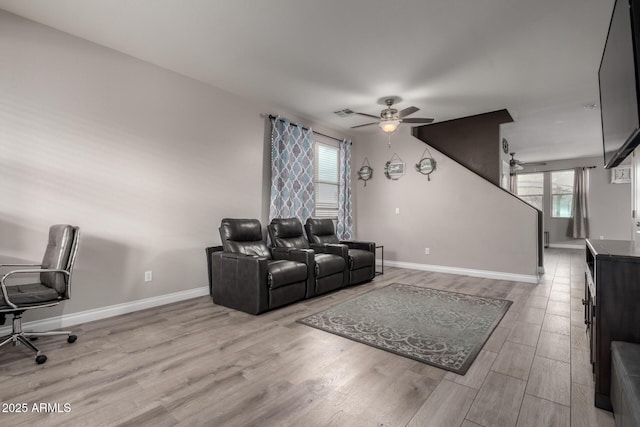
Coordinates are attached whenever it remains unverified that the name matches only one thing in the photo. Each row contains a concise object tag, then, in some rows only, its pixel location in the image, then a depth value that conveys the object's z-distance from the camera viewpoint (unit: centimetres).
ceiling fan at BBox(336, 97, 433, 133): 426
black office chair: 216
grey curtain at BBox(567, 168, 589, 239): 862
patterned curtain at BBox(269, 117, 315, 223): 475
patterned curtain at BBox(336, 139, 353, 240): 604
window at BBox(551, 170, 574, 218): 924
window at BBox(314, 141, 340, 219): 571
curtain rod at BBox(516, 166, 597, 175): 864
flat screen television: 141
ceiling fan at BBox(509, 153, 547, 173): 756
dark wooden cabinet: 154
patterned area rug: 236
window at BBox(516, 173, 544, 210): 976
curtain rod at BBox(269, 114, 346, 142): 473
